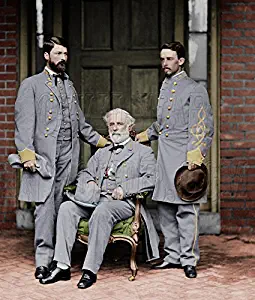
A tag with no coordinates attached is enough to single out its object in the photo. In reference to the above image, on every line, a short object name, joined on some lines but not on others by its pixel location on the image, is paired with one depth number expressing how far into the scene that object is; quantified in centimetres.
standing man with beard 573
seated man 555
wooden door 767
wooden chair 567
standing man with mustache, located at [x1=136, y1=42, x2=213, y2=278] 573
